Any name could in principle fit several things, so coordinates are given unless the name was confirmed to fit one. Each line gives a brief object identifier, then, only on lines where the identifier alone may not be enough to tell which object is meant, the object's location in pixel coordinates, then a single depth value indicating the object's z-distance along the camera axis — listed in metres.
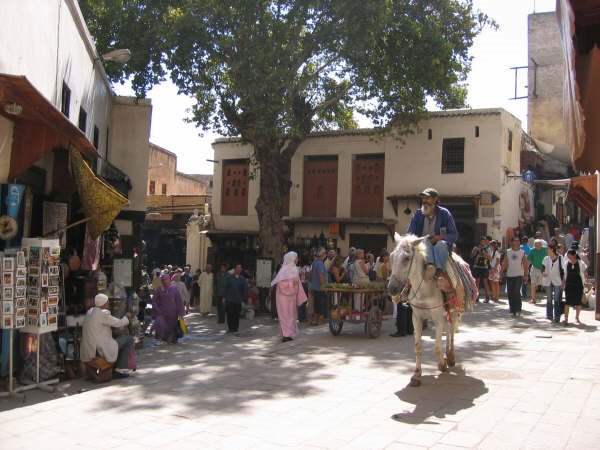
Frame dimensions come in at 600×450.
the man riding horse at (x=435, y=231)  7.97
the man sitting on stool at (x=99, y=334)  8.42
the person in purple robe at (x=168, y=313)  12.76
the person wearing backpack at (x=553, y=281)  13.30
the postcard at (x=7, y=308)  7.41
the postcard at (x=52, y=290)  7.97
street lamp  12.77
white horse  7.77
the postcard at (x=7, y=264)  7.44
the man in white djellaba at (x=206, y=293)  19.02
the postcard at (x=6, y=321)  7.39
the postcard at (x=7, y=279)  7.42
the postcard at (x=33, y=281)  7.81
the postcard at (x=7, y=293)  7.39
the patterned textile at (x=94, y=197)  9.44
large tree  16.73
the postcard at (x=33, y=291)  7.78
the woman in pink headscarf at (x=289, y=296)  12.32
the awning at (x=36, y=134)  7.66
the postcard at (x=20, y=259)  7.65
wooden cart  11.77
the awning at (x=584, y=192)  10.22
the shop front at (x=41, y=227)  7.54
